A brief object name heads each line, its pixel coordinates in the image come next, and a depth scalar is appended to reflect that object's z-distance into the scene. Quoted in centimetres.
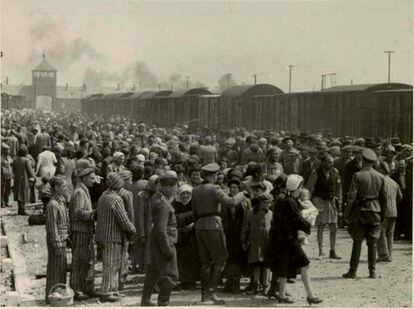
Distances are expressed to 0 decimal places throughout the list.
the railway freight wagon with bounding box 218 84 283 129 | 3175
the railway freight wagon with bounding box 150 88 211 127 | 3725
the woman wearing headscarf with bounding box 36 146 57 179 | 1442
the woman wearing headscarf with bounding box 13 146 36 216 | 1489
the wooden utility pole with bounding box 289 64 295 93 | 5082
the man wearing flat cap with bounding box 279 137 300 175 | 1309
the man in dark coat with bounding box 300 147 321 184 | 1225
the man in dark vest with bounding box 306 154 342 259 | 994
